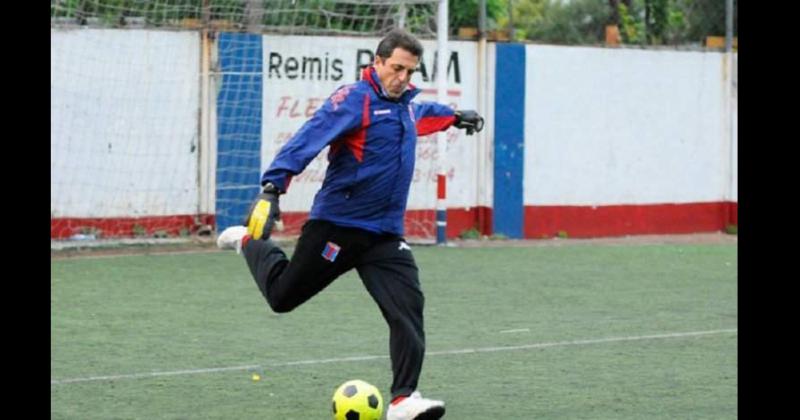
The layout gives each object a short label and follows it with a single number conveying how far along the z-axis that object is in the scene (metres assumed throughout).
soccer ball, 16.26
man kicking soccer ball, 16.29
